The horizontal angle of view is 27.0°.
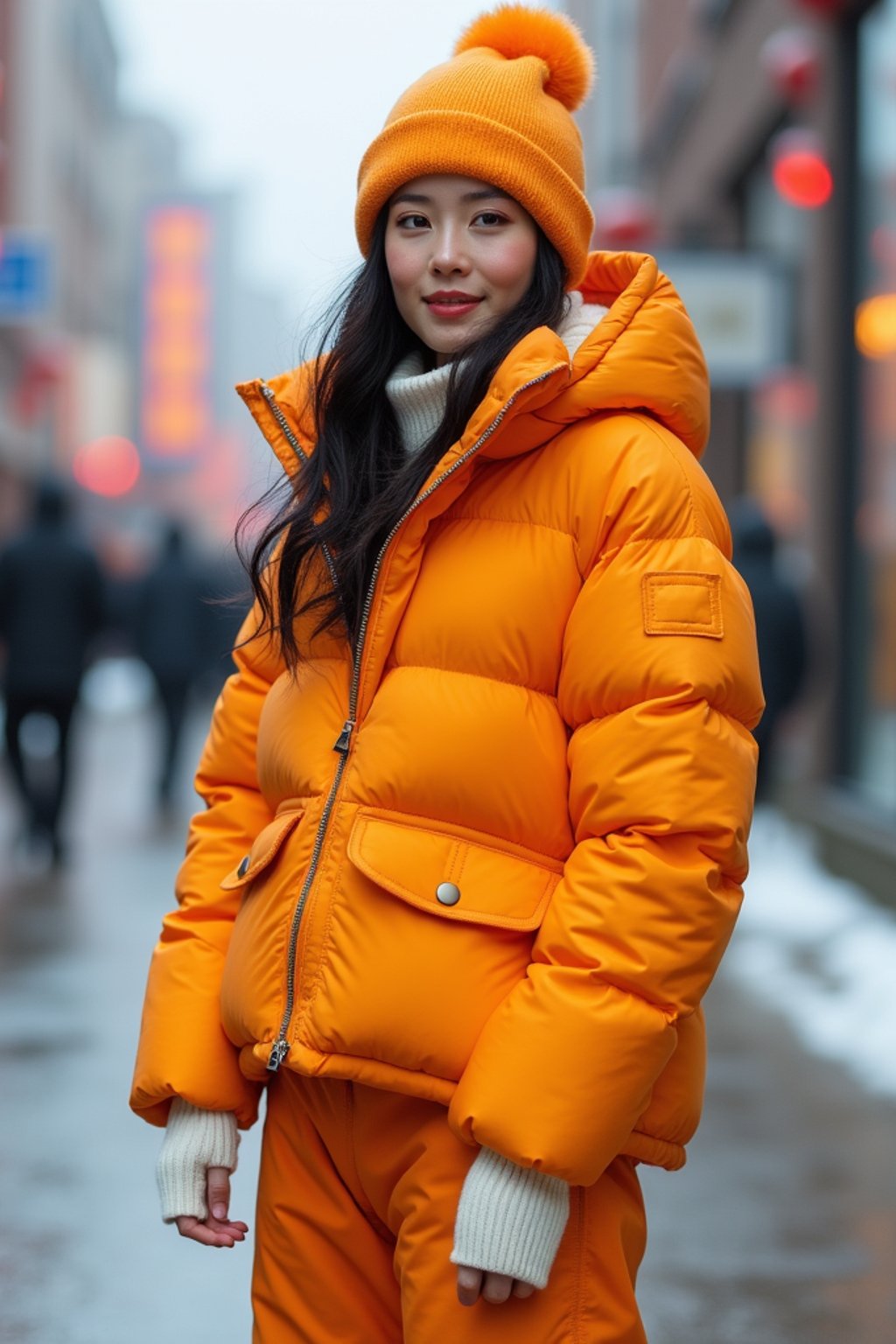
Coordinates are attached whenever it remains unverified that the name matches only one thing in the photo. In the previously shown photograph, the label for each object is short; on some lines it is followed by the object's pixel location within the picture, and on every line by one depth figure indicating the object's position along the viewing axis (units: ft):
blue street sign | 40.01
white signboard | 34.81
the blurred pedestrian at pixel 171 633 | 42.50
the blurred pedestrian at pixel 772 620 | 31.22
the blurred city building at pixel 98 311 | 105.09
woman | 6.61
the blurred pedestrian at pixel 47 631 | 31.24
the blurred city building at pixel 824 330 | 29.99
